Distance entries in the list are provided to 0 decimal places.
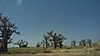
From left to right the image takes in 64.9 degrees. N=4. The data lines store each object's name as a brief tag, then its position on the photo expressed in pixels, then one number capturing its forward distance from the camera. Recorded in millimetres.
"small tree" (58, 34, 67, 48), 31947
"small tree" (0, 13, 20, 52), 18558
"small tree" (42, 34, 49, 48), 32358
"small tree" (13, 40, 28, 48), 35461
